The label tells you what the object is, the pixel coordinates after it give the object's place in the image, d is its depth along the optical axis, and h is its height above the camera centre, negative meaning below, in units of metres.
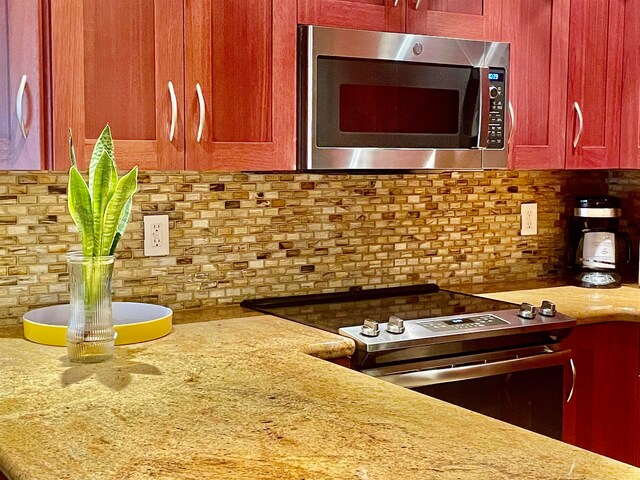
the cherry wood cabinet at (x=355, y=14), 2.34 +0.47
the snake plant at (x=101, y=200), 1.92 -0.04
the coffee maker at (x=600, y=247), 3.06 -0.22
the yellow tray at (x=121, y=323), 2.07 -0.35
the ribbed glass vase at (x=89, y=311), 1.88 -0.28
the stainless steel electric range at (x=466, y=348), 2.23 -0.44
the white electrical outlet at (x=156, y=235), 2.48 -0.15
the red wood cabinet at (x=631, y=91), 2.96 +0.33
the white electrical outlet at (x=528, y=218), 3.24 -0.12
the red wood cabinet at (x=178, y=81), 2.02 +0.26
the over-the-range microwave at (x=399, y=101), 2.34 +0.24
